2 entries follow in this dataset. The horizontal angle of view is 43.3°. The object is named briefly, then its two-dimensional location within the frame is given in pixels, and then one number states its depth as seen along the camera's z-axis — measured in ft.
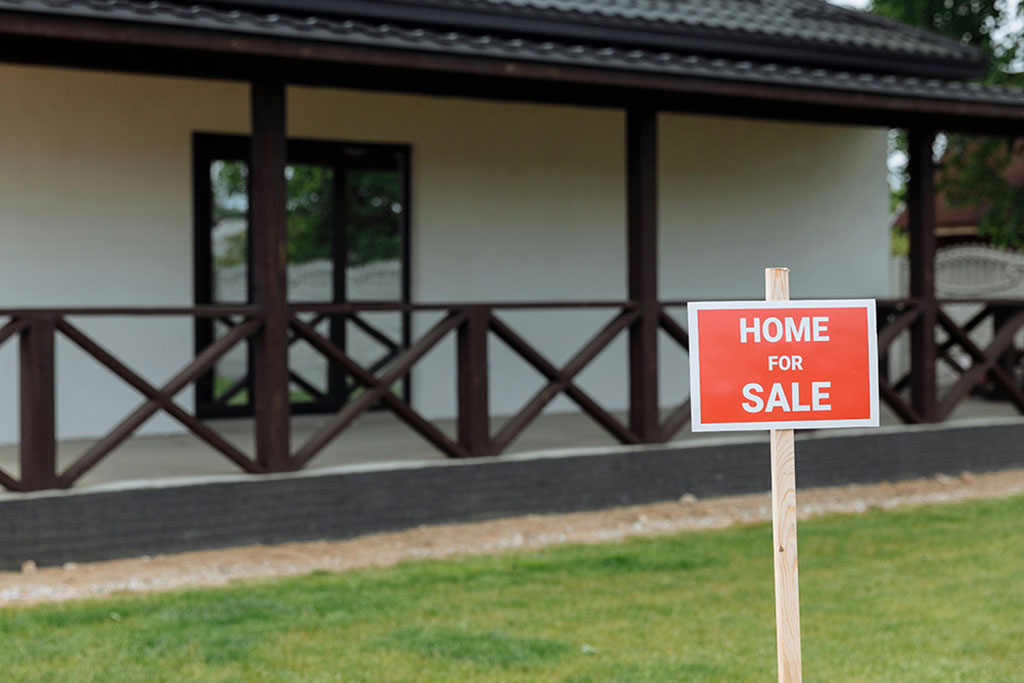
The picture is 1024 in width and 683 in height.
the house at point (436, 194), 22.77
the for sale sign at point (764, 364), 11.79
